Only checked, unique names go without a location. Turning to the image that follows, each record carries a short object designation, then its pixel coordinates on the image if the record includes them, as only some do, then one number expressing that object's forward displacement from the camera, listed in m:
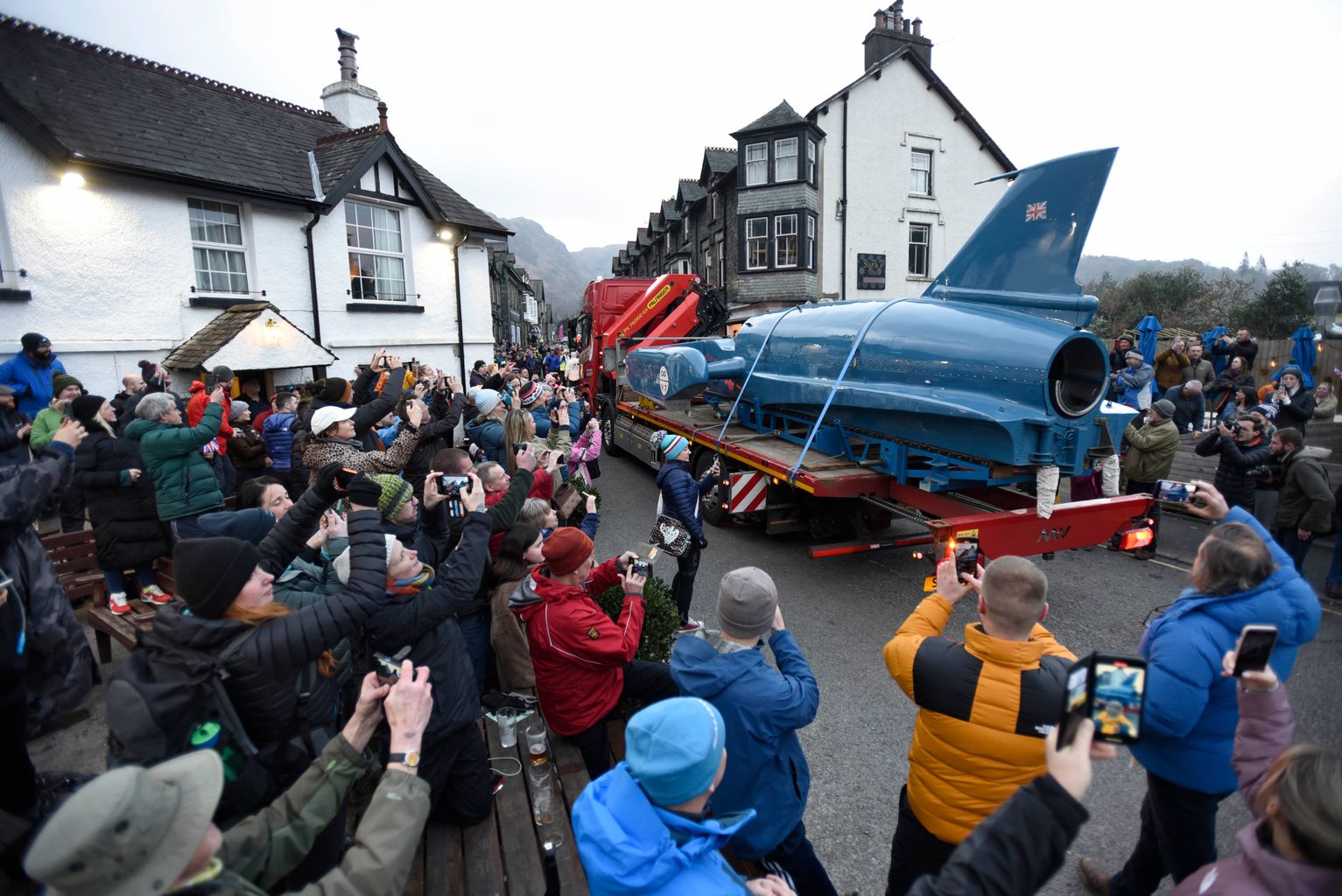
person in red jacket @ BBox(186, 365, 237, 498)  6.09
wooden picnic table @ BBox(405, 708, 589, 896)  2.38
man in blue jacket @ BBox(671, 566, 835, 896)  2.28
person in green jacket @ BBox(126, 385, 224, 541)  4.70
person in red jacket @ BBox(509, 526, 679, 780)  2.93
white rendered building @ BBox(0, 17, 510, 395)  8.94
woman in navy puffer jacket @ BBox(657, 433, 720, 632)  5.32
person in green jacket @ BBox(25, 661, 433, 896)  1.12
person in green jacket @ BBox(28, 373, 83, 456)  5.00
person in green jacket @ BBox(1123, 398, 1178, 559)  7.19
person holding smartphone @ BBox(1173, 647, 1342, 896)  1.35
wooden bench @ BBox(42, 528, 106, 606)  4.94
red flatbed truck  5.21
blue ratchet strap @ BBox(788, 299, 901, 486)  6.22
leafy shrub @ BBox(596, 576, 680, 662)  3.85
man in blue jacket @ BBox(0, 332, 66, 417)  7.10
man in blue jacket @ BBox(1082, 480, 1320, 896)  2.31
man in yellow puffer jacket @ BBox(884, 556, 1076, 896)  2.05
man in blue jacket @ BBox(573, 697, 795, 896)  1.47
